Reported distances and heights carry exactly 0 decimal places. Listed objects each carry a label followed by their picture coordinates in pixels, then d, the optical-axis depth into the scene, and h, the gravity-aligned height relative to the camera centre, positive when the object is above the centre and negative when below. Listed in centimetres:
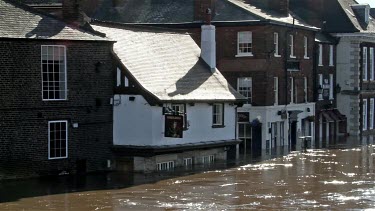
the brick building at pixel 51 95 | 3438 -23
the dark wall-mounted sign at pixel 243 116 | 5353 -166
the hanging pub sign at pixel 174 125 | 3750 -155
